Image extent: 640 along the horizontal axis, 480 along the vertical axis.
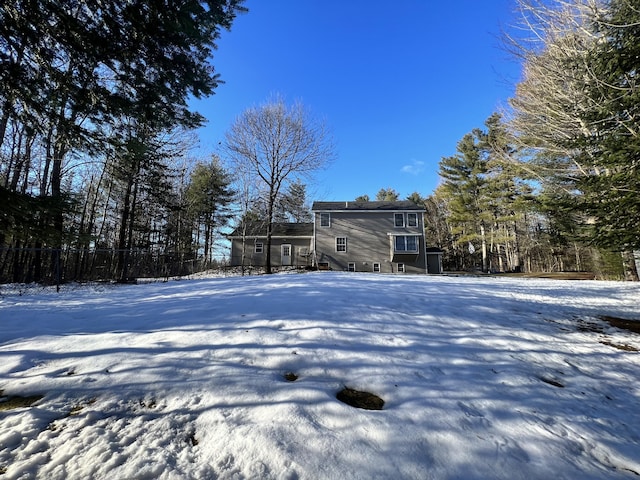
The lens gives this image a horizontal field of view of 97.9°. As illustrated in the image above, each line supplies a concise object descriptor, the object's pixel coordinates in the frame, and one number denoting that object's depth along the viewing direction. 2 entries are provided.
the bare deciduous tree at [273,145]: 17.36
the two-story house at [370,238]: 22.38
